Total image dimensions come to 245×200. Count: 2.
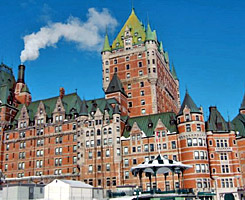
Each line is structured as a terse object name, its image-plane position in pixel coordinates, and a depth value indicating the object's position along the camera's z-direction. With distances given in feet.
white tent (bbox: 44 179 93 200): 197.26
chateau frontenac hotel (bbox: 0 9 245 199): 259.19
